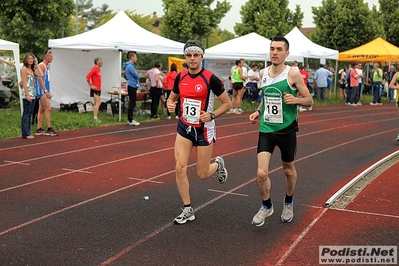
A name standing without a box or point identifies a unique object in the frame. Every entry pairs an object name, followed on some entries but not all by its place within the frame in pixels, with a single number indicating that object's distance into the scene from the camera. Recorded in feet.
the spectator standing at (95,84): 52.29
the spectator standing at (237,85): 64.39
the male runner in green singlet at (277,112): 19.02
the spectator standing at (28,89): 39.60
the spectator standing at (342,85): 90.38
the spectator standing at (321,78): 80.84
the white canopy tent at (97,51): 53.83
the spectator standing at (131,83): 51.60
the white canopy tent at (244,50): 68.69
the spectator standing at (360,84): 81.97
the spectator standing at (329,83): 93.06
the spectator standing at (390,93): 89.29
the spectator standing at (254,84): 77.82
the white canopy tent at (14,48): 43.45
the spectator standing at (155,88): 56.65
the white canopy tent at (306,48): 77.66
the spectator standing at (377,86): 84.99
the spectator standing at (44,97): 41.24
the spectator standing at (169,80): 57.62
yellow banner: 78.33
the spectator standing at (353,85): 81.46
